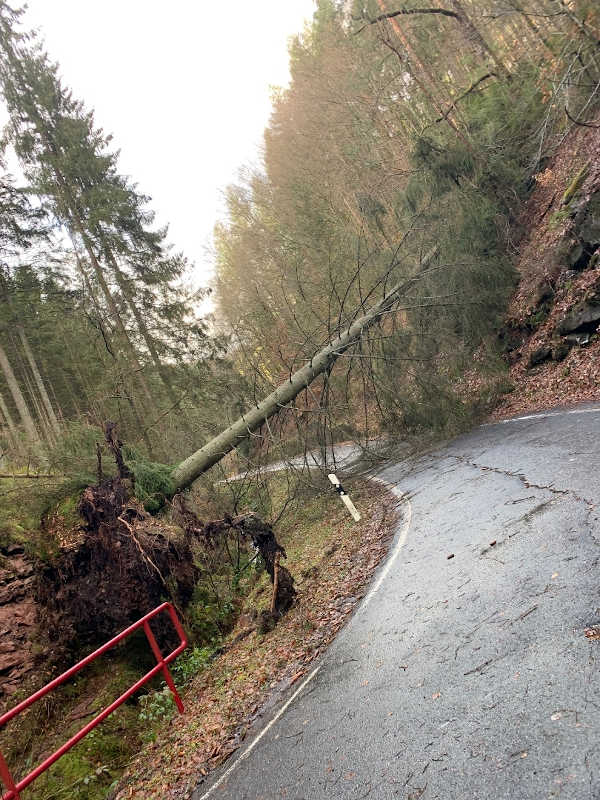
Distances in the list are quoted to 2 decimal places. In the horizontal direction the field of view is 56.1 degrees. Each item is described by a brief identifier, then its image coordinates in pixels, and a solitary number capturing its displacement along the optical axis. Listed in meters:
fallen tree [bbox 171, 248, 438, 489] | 12.33
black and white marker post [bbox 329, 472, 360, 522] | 11.41
